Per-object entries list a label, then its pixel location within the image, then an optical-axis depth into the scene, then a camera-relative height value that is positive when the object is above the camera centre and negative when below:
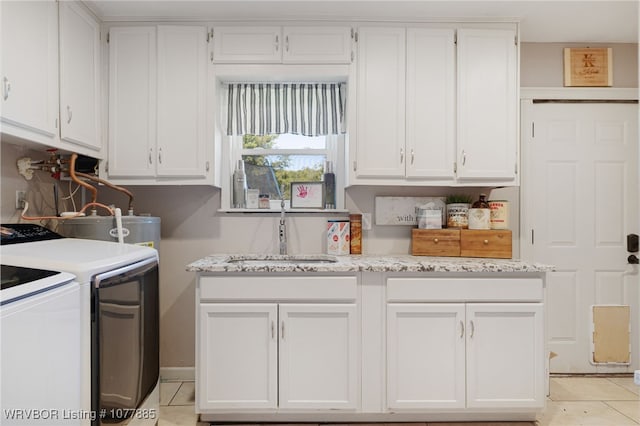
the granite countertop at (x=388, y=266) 1.98 -0.28
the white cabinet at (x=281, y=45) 2.33 +1.01
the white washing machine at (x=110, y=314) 1.28 -0.39
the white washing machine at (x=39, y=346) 0.94 -0.37
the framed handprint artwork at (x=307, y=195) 2.66 +0.11
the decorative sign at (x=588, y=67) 2.70 +1.02
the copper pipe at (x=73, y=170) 2.06 +0.22
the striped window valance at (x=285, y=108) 2.61 +0.70
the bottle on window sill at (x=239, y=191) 2.70 +0.14
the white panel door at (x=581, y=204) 2.71 +0.05
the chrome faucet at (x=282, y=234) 2.51 -0.15
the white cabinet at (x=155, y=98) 2.32 +0.68
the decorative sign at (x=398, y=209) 2.63 +0.02
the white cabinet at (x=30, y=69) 1.59 +0.63
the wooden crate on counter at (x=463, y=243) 2.33 -0.19
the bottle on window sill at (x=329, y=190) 2.69 +0.15
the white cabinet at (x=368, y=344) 1.98 -0.69
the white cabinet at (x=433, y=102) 2.33 +0.66
